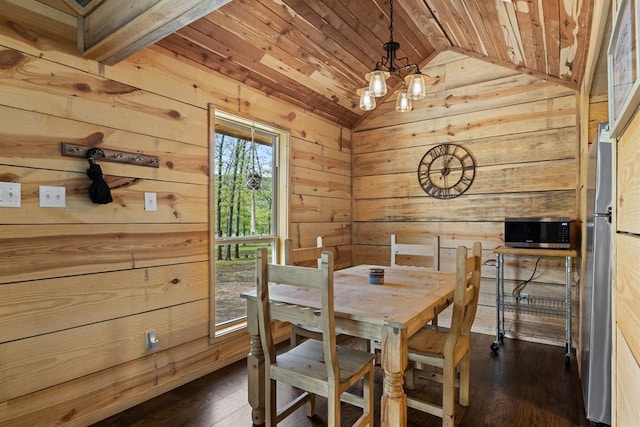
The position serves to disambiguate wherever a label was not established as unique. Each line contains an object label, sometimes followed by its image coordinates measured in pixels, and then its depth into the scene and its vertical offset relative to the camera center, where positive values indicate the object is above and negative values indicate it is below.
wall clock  3.61 +0.40
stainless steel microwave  2.85 -0.20
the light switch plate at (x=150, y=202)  2.29 +0.06
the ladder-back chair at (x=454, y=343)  1.78 -0.76
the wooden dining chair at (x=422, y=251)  2.88 -0.35
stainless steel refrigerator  1.79 -0.43
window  2.87 +0.04
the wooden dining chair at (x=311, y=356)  1.54 -0.76
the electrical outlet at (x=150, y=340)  2.28 -0.84
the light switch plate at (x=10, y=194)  1.71 +0.08
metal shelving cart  2.83 -0.85
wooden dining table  1.55 -0.48
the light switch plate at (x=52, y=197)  1.85 +0.08
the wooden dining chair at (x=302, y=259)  2.24 -0.35
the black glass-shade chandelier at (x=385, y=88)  2.09 +0.76
